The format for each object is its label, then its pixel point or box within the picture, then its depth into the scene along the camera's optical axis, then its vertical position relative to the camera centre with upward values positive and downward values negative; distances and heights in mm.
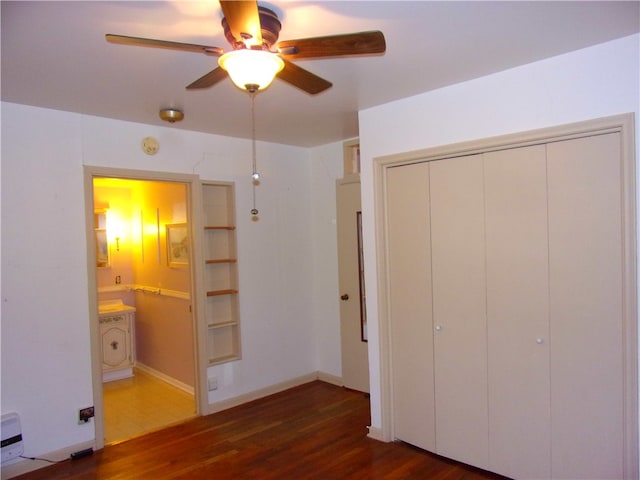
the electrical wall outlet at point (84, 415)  3165 -1285
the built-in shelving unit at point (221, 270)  4074 -352
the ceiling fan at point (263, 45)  1541 +707
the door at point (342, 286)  4211 -560
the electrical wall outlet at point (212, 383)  3904 -1342
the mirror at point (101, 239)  5270 -22
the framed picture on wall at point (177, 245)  4578 -109
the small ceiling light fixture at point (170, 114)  3117 +864
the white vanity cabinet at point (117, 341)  4941 -1198
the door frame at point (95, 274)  3225 -303
